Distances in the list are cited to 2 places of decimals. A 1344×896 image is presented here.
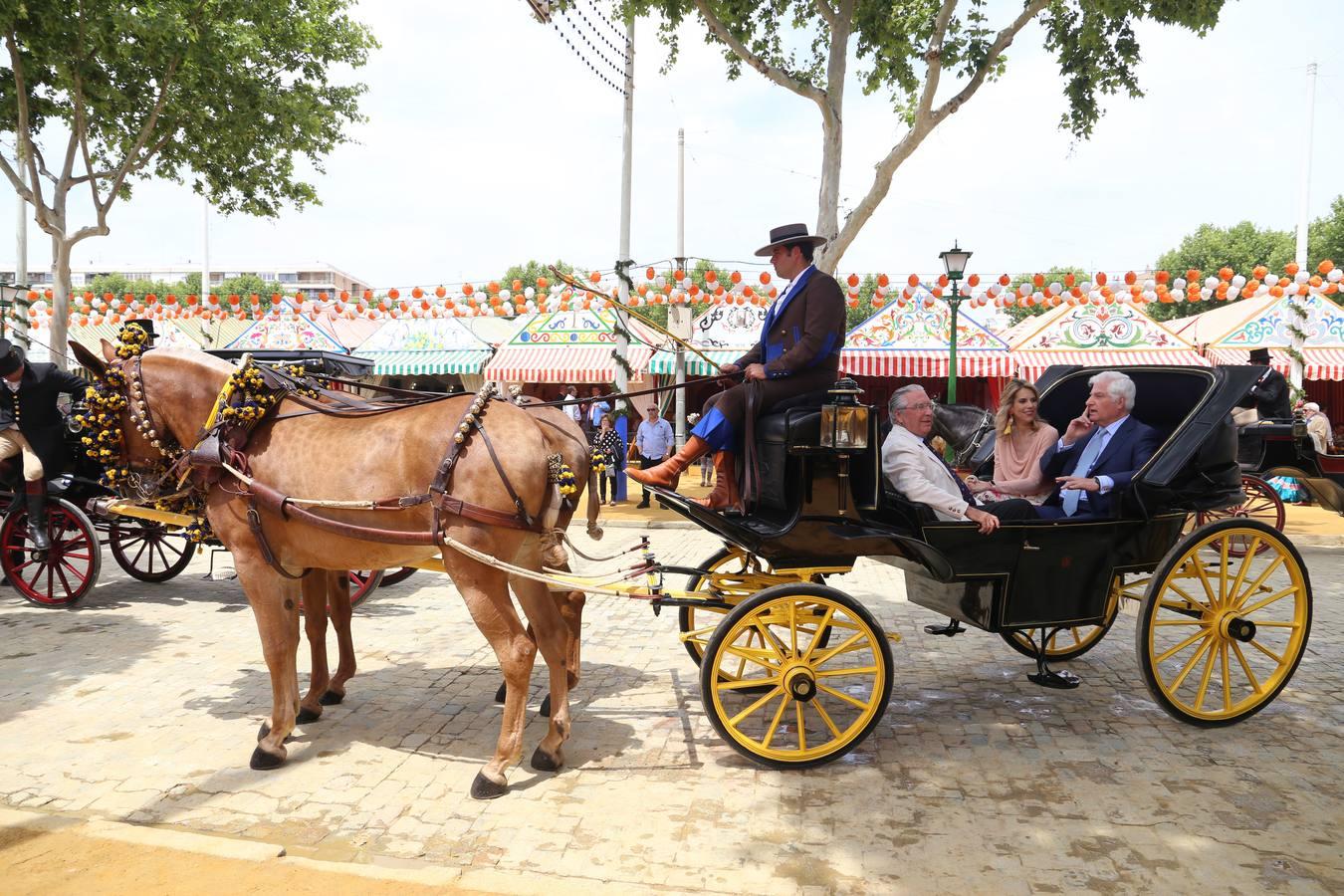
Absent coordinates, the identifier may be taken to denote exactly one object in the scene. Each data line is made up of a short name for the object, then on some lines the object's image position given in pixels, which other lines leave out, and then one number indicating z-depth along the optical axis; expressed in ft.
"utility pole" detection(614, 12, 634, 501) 47.50
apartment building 370.94
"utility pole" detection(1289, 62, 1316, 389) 67.06
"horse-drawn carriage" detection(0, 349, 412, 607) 22.89
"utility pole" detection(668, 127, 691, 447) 53.57
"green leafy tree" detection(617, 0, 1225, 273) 32.86
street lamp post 44.68
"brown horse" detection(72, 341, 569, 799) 13.03
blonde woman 18.01
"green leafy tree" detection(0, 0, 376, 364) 34.55
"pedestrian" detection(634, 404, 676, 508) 46.14
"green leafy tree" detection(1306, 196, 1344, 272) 113.09
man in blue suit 15.24
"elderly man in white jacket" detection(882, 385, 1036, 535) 14.30
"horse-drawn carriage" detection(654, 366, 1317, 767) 13.28
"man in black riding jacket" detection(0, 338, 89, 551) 22.41
